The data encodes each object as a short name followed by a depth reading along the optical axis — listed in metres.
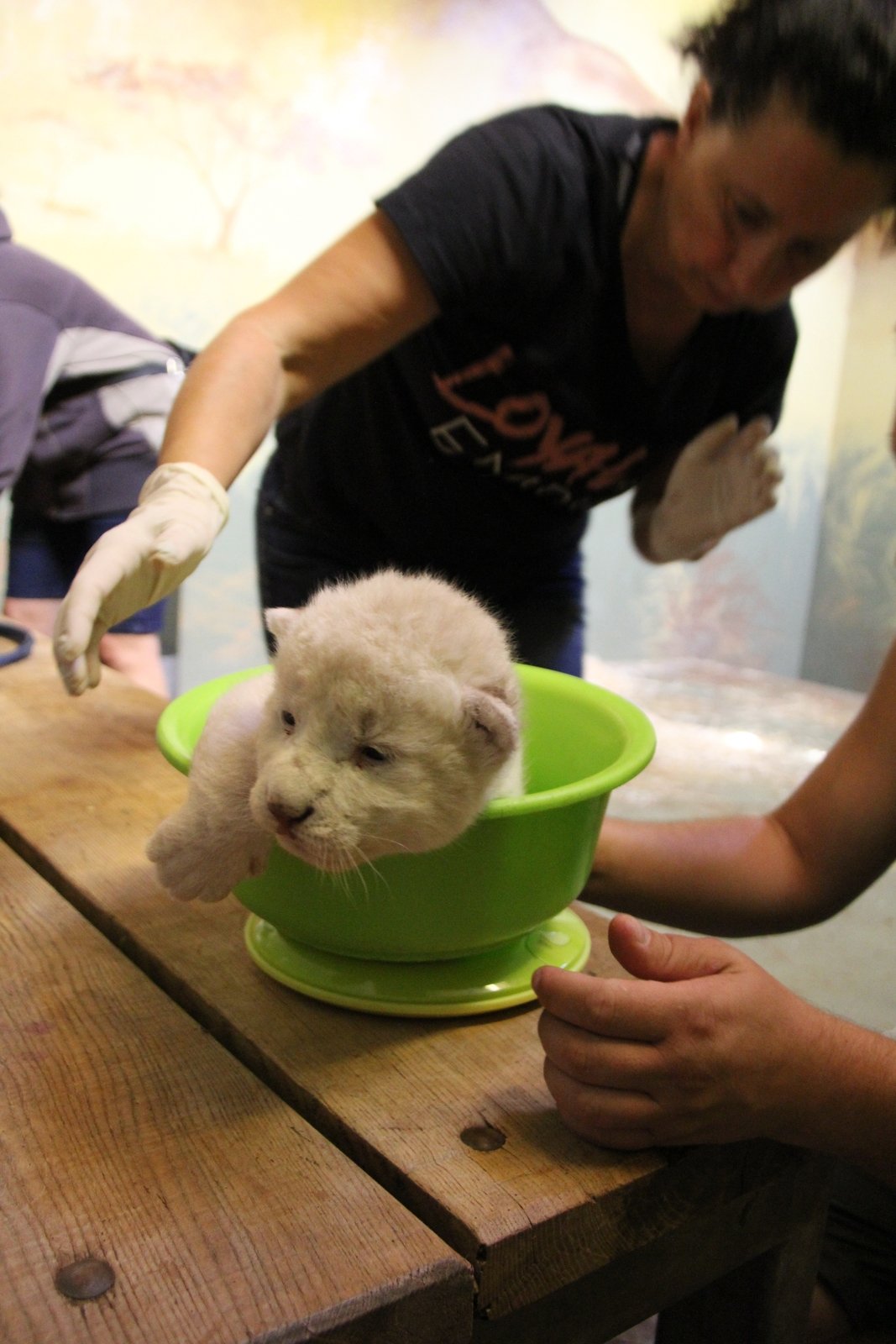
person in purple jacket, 2.35
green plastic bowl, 0.83
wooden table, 0.65
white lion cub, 0.81
